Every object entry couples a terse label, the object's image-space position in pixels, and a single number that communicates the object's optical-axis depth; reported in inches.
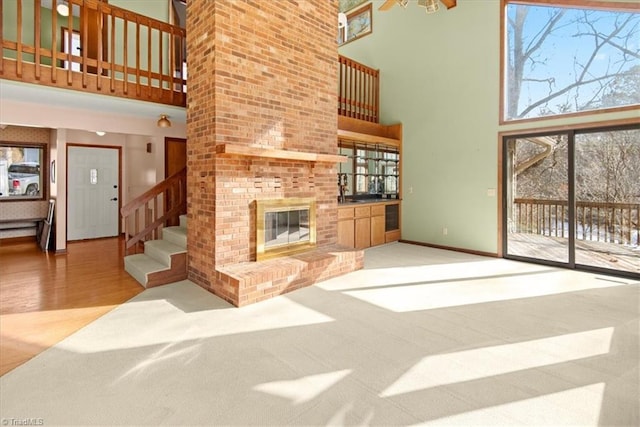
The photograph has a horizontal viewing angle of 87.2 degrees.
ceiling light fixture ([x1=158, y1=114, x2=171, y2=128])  203.8
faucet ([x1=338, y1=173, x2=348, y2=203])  244.1
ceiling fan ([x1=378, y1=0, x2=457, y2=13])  188.2
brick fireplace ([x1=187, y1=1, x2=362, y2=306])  143.2
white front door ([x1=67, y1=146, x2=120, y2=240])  269.3
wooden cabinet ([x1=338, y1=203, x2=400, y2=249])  227.9
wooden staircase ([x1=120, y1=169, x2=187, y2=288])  158.6
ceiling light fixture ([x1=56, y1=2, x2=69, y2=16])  237.0
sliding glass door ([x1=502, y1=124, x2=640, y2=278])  174.9
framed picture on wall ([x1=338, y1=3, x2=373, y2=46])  299.3
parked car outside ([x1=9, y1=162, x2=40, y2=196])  258.2
